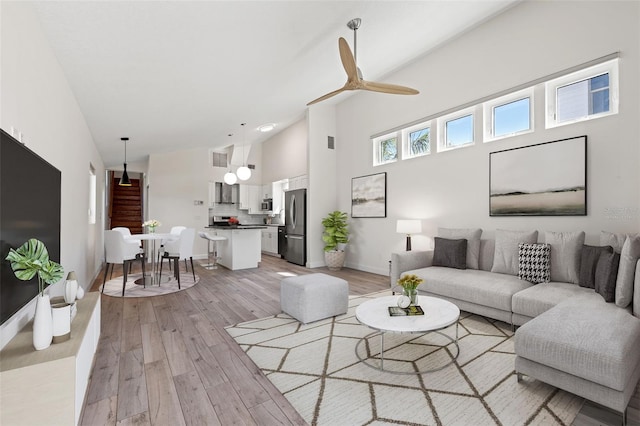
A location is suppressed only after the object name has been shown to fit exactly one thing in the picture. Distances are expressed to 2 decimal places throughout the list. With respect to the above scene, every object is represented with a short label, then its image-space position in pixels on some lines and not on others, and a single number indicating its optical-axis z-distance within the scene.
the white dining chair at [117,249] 4.55
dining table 4.80
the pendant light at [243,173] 6.89
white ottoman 3.21
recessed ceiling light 7.44
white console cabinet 1.31
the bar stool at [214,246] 6.34
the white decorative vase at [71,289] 2.13
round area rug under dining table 4.47
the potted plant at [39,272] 1.47
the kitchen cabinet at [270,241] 8.54
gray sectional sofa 1.70
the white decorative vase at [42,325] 1.51
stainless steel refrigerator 6.84
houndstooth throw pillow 3.15
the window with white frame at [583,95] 3.16
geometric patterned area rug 1.76
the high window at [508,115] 3.83
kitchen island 6.27
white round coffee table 2.13
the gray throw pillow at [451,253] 3.91
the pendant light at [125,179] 7.59
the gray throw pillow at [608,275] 2.39
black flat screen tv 1.41
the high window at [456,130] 4.45
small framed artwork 5.73
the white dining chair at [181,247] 5.03
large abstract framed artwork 3.29
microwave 9.29
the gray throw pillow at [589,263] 2.73
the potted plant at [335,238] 6.31
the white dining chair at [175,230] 6.25
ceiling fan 3.08
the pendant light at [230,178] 7.22
